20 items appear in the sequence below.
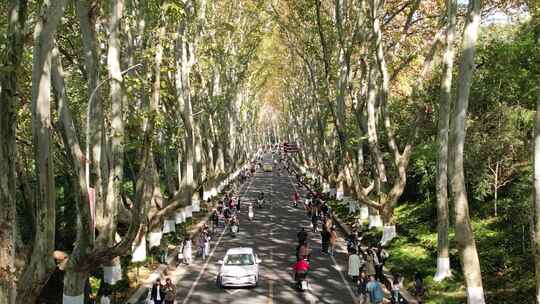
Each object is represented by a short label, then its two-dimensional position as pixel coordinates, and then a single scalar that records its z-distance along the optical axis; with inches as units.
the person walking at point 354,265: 749.9
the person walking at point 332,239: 953.5
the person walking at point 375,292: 580.1
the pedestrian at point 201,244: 965.2
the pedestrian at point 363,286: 624.7
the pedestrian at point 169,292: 618.5
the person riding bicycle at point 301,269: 714.8
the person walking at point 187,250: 911.7
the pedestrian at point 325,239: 955.3
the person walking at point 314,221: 1217.4
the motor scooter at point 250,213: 1401.3
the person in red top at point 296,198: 1694.1
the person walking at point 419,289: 629.0
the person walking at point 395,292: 621.6
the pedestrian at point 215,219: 1241.4
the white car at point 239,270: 736.3
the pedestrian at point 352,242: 866.3
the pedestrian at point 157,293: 620.4
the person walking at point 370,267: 685.3
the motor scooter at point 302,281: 717.3
